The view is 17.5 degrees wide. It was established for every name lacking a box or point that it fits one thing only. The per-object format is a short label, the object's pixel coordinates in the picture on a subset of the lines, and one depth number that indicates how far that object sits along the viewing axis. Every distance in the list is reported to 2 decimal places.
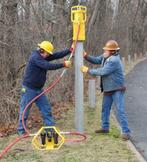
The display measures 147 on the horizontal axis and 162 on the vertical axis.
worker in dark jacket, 9.28
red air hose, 8.46
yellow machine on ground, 8.67
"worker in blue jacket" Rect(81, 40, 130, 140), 9.38
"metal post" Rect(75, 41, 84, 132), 9.47
